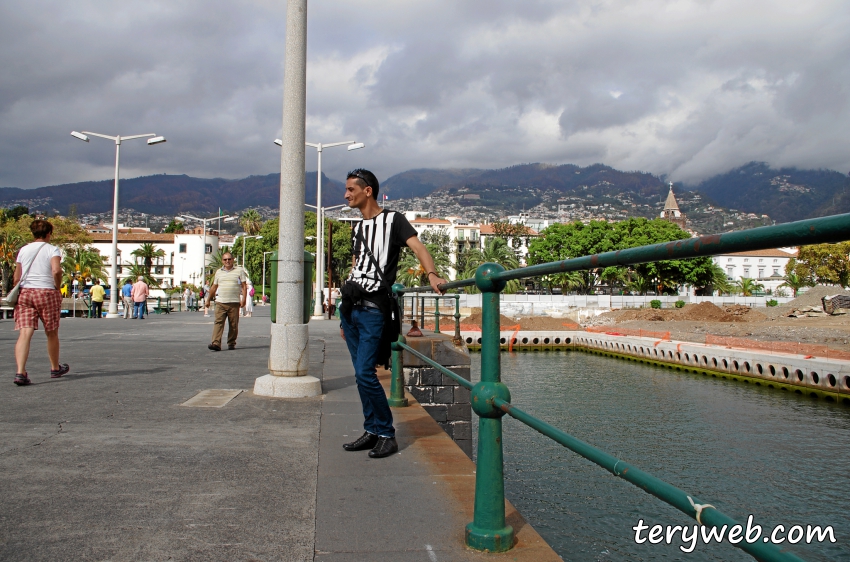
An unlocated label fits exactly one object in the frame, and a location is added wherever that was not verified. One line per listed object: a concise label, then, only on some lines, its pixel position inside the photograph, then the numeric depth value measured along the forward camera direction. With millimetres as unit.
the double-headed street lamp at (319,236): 34784
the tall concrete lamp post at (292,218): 6637
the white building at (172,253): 111062
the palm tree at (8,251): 49844
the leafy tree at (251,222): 101875
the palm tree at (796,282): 88300
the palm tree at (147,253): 100750
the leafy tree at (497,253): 77144
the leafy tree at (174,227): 135000
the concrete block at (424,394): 9070
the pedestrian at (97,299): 28800
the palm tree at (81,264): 63188
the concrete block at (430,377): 9070
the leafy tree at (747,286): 95125
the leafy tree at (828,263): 70125
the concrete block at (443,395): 9117
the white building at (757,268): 104675
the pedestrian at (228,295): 11664
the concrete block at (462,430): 9127
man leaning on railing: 4152
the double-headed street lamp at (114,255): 28188
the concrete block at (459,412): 9164
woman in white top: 6879
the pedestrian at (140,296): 26016
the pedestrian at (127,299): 27367
